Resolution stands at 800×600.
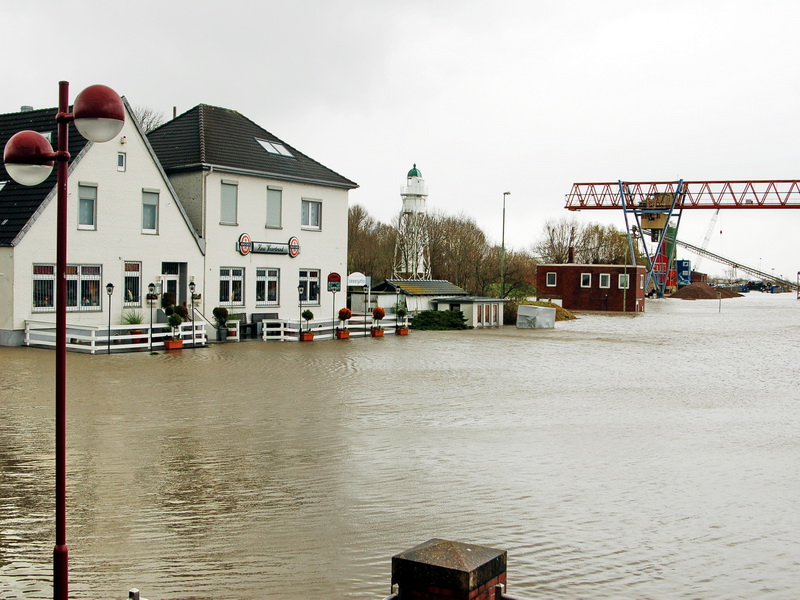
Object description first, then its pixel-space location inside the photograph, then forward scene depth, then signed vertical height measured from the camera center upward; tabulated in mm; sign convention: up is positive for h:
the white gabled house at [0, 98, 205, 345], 25938 +1950
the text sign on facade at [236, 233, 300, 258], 33469 +1944
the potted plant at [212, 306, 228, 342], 30875 -883
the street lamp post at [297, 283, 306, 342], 32612 -1104
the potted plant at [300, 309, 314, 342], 32578 -1397
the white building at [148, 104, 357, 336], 32688 +3424
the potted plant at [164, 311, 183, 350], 27016 -1357
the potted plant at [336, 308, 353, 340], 34406 -1362
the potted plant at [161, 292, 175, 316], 29689 -171
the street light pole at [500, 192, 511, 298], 53938 +1706
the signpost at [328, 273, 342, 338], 33719 +513
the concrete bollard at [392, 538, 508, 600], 4910 -1592
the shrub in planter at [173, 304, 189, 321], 28344 -521
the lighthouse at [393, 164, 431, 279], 64000 +3628
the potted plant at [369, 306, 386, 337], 36156 -912
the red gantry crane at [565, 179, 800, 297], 80000 +9085
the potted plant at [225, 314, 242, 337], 31230 -1179
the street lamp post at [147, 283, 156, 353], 29859 +68
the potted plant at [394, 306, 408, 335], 37562 -1178
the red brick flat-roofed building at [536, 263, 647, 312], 71562 +973
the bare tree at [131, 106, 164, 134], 55397 +11395
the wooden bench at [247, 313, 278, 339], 33375 -1143
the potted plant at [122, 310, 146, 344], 27531 -766
